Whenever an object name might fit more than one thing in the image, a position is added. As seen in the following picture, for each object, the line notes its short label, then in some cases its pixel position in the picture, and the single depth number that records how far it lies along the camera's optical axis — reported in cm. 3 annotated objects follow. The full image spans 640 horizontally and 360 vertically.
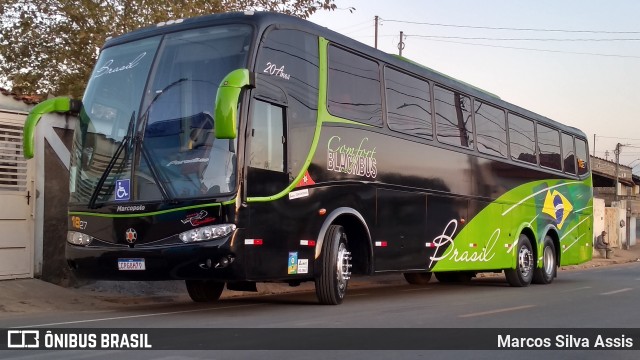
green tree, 1658
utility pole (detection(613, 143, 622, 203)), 5579
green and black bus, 895
